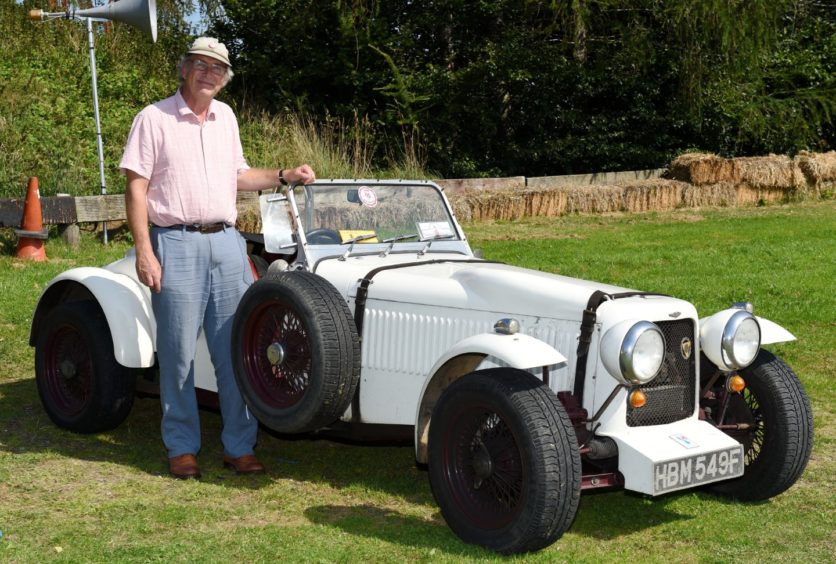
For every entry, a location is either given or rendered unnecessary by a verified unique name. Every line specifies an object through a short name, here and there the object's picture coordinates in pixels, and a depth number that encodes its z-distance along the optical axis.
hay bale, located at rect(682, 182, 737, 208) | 17.84
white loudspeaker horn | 11.98
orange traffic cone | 11.41
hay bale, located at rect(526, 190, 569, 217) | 16.30
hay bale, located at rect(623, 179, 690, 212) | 17.33
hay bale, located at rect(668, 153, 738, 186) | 18.08
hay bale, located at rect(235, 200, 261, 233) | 12.96
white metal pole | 12.89
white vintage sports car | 4.32
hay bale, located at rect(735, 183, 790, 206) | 18.34
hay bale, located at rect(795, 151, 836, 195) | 18.94
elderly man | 5.27
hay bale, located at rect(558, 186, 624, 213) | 16.77
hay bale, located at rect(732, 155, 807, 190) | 18.31
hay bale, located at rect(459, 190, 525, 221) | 15.73
